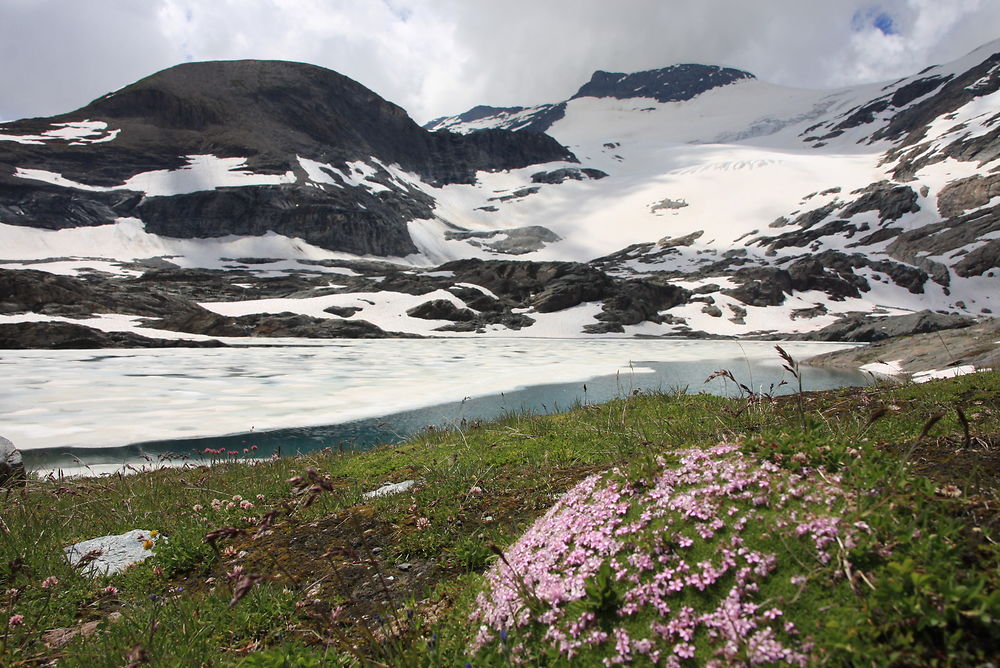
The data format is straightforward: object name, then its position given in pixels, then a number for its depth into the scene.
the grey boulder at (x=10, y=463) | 8.74
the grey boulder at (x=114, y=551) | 4.61
